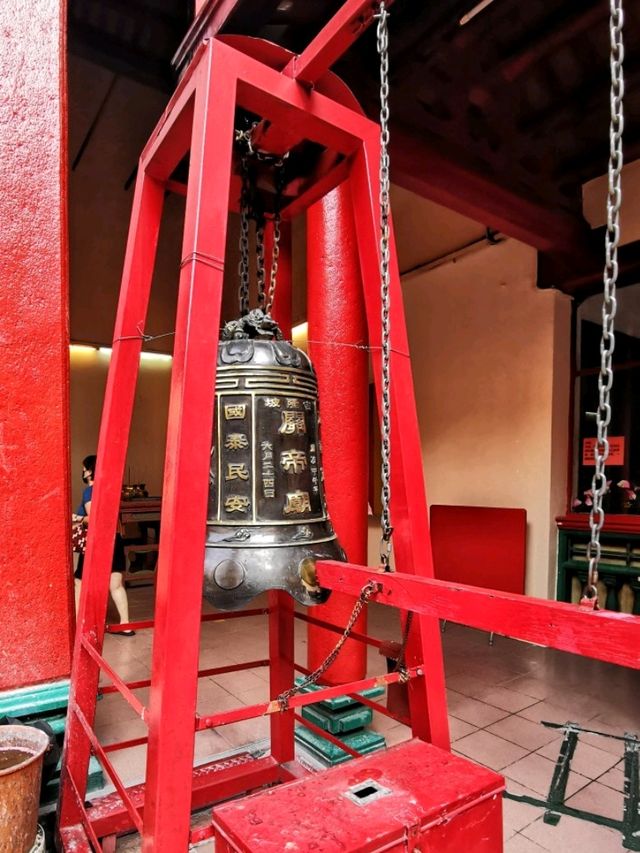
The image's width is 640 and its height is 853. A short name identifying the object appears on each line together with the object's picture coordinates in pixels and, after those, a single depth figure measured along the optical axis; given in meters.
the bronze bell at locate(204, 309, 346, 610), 1.62
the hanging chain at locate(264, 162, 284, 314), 1.98
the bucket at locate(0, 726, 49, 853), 1.69
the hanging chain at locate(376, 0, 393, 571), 1.35
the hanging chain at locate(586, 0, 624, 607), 0.90
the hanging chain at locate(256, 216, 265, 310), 2.09
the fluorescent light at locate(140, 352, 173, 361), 9.35
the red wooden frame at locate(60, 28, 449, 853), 1.34
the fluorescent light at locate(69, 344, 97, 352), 8.73
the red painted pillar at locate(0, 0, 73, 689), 2.08
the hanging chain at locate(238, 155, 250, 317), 1.92
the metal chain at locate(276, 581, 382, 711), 1.28
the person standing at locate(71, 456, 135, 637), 4.67
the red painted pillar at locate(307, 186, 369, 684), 3.04
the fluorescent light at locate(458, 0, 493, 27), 2.76
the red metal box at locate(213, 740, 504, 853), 1.24
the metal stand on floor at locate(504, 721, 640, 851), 2.19
